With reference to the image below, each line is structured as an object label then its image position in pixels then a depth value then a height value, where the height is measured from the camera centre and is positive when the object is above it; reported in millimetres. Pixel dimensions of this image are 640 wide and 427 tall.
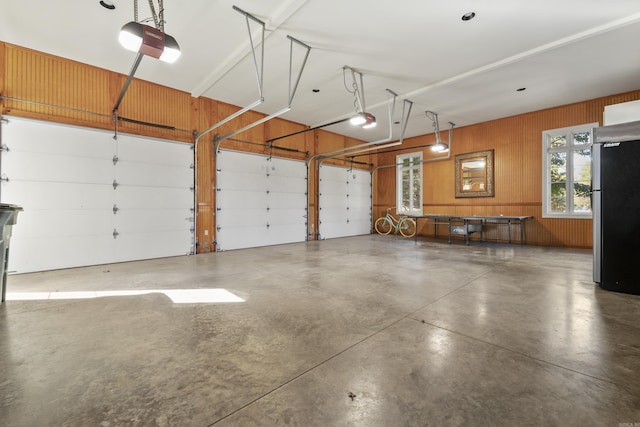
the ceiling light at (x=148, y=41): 2957 +1915
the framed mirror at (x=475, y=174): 8578 +1099
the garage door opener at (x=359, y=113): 5555 +1995
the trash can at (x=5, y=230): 2963 -190
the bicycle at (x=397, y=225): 10391 -624
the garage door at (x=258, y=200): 7117 +288
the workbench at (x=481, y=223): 7672 -467
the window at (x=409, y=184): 10432 +985
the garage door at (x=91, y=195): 4684 +347
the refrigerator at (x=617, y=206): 3318 -1
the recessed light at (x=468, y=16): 3832 +2738
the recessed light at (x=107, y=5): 3691 +2851
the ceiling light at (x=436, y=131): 8087 +2387
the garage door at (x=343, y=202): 9672 +285
